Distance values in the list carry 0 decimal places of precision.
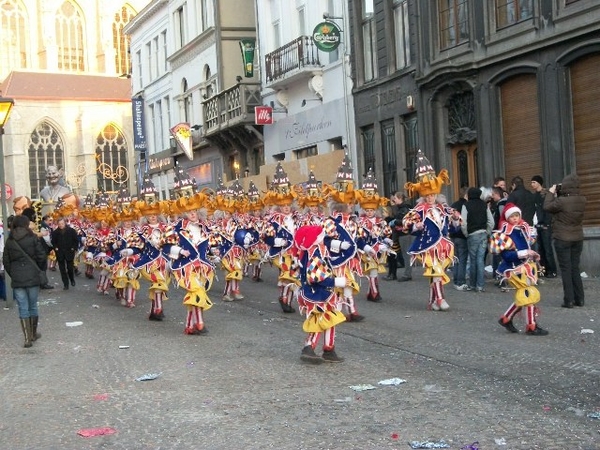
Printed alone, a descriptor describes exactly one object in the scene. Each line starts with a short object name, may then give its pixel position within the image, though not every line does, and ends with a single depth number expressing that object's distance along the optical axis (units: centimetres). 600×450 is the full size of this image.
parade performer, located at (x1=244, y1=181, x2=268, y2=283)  2022
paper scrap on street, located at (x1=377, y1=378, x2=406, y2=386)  923
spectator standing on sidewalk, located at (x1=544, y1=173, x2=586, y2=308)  1422
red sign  3625
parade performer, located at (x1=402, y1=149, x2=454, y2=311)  1466
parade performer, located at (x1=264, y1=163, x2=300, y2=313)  1562
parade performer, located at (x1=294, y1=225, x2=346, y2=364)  1032
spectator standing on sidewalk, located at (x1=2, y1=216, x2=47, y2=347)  1295
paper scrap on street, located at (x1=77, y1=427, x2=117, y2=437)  780
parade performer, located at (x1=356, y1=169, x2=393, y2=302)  1533
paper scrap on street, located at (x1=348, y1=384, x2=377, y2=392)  905
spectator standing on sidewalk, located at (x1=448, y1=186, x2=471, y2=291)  1745
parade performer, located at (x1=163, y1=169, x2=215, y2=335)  1321
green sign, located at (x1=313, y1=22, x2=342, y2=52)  2966
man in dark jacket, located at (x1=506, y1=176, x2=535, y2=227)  1755
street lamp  1909
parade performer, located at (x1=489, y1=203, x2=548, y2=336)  1166
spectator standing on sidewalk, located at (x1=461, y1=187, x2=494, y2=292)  1694
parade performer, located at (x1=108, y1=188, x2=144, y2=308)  1762
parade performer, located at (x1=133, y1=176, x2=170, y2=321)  1506
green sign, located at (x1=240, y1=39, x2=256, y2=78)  3903
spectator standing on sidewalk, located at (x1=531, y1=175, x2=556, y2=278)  1784
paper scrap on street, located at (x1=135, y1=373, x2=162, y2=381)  1013
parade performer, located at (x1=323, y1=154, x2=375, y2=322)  1110
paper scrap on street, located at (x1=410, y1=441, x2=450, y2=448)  697
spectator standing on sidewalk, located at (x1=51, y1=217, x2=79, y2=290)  2238
